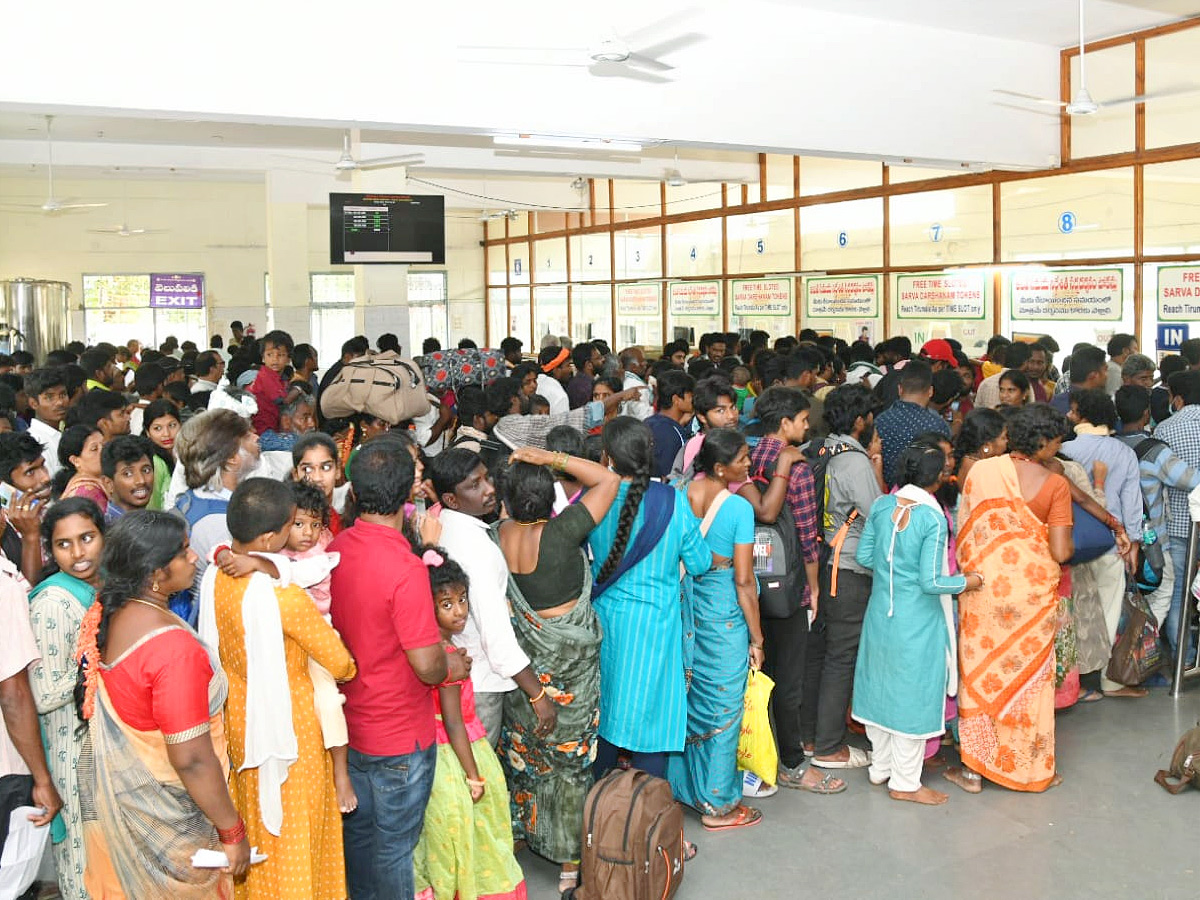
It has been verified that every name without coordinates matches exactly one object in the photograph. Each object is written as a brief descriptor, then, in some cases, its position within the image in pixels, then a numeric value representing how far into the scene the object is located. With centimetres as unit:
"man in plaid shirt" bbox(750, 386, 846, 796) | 435
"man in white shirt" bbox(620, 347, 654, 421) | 727
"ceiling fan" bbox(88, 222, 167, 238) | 1733
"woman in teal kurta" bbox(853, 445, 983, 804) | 416
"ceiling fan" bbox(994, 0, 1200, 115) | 705
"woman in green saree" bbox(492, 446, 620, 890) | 346
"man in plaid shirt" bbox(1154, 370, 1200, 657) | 543
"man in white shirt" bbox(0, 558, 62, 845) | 284
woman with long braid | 376
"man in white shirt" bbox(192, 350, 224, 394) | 779
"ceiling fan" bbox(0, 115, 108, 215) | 1161
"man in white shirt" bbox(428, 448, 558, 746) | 329
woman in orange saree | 429
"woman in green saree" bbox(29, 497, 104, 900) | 297
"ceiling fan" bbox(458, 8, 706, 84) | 687
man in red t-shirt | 293
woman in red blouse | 252
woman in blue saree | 398
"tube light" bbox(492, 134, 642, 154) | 734
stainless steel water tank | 1513
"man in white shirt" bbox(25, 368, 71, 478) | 556
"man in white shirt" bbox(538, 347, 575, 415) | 855
